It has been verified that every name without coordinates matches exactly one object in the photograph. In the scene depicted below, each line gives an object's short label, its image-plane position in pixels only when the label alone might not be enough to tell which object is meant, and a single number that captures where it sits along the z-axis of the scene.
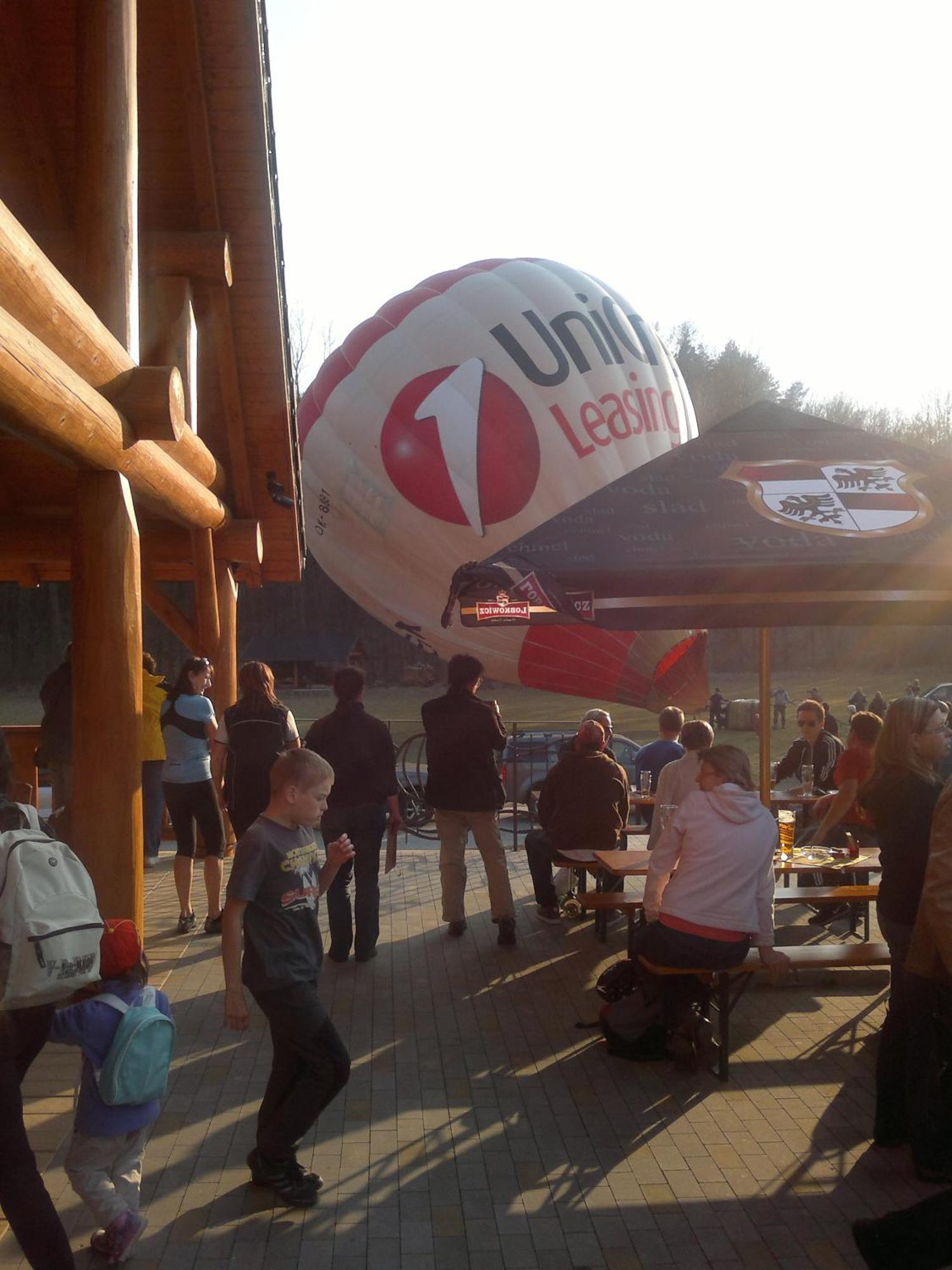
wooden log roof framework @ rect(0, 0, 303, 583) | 7.48
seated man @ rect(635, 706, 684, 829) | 9.46
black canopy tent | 5.45
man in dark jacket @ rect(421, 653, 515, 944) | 7.73
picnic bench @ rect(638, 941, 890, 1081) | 5.41
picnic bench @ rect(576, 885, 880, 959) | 6.61
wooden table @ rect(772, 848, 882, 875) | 6.77
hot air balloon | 18.95
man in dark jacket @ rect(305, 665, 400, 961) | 7.33
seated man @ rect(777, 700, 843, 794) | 9.95
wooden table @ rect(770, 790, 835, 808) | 9.79
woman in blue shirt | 7.86
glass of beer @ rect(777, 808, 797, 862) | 7.34
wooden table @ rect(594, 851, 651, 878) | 6.81
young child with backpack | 3.60
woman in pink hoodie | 5.12
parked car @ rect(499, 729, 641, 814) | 16.16
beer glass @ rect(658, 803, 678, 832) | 6.70
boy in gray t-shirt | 4.06
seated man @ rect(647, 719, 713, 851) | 6.93
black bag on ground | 5.68
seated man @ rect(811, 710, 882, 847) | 7.26
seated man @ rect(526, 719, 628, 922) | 7.85
